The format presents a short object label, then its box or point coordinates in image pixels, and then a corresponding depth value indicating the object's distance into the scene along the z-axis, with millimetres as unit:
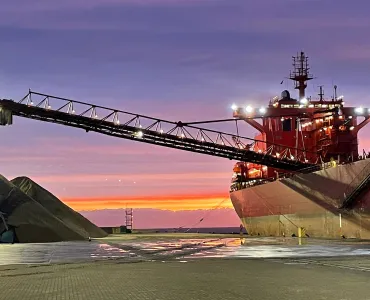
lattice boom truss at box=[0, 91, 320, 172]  47531
